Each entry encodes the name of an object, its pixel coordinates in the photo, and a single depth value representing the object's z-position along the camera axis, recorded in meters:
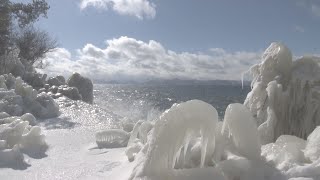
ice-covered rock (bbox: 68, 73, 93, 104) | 13.20
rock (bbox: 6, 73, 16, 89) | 9.16
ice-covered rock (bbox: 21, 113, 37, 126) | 5.09
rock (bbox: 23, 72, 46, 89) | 13.55
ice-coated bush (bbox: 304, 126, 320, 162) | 2.14
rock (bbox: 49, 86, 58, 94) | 11.93
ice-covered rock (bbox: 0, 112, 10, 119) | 5.10
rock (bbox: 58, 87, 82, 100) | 11.46
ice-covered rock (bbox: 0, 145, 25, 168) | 3.31
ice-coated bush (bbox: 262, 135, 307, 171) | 2.13
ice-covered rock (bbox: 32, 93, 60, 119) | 6.97
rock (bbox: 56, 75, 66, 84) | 14.43
